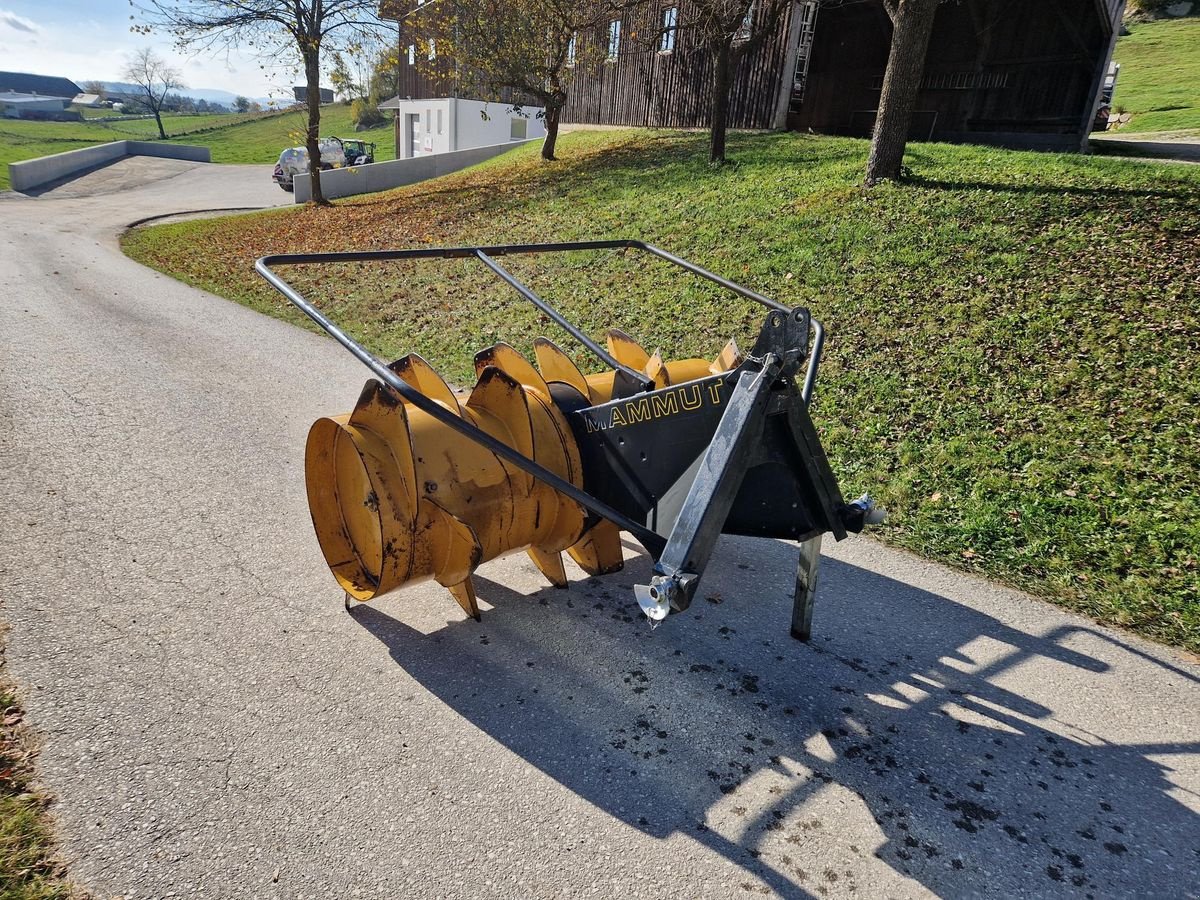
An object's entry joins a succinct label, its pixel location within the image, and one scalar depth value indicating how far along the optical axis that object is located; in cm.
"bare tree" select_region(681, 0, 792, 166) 1327
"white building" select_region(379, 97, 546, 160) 3009
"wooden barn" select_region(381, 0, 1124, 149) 1573
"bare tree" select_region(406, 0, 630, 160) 1727
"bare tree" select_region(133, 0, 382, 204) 1936
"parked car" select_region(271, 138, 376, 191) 2858
